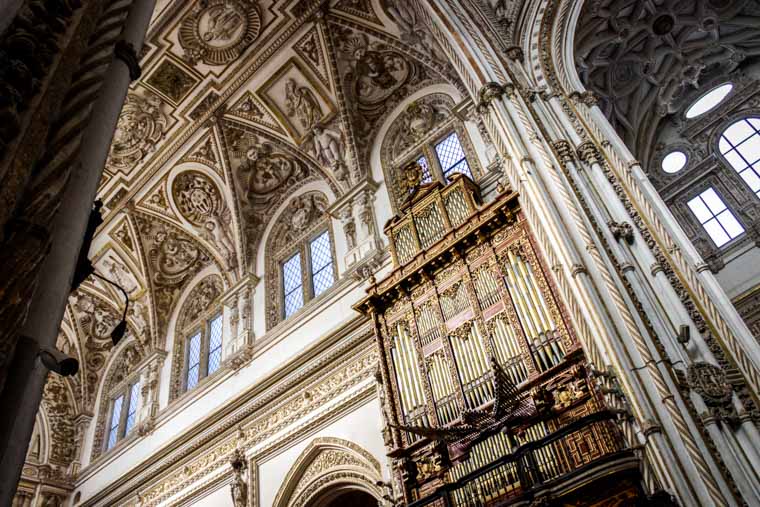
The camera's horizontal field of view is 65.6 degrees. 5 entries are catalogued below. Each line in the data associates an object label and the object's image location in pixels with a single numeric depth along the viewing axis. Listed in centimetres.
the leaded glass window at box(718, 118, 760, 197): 1163
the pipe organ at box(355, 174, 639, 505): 650
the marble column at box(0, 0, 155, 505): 225
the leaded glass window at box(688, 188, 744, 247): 1134
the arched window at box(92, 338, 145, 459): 1691
